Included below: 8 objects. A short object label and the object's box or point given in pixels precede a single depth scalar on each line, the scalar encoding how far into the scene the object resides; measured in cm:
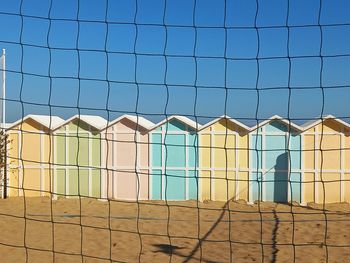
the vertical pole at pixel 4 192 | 1405
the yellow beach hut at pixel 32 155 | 1397
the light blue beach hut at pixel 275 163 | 1316
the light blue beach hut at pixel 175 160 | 1341
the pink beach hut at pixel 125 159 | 1367
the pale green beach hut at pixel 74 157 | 1385
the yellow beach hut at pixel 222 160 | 1345
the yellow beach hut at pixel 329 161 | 1317
